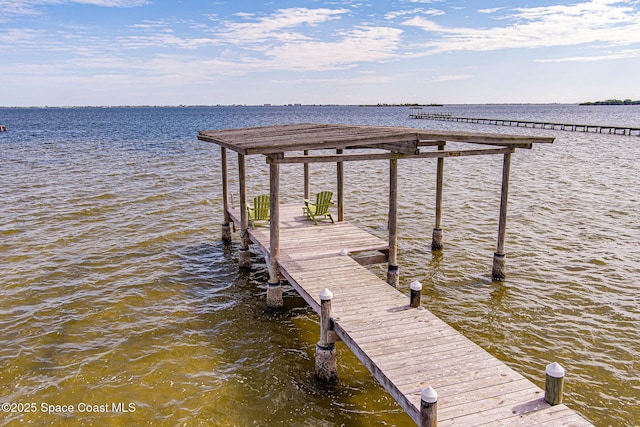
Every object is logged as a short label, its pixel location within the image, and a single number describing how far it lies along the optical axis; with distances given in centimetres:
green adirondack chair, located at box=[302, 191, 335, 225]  1283
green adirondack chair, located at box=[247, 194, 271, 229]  1238
